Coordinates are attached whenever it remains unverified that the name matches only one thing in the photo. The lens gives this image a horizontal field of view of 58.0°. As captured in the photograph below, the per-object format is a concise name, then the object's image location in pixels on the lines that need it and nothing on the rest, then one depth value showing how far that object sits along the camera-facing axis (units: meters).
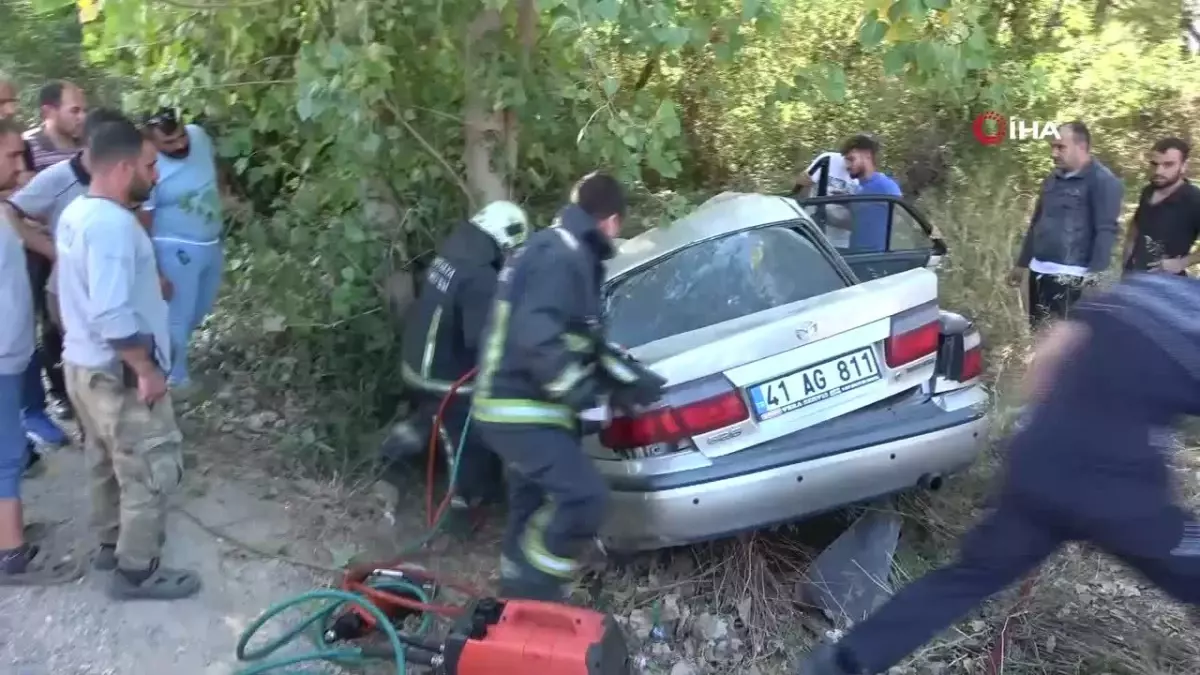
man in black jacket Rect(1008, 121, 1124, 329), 5.94
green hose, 3.55
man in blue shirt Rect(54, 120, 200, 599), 3.56
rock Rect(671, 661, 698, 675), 3.92
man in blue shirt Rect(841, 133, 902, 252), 7.01
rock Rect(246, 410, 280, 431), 5.55
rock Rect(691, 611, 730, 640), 4.08
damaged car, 3.74
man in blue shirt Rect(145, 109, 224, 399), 5.19
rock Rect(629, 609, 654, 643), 4.10
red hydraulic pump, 3.15
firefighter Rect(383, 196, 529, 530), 4.49
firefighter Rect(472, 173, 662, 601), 3.52
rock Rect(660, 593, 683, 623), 4.15
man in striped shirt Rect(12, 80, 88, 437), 5.13
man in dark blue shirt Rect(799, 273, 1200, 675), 2.76
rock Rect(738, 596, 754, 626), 4.09
